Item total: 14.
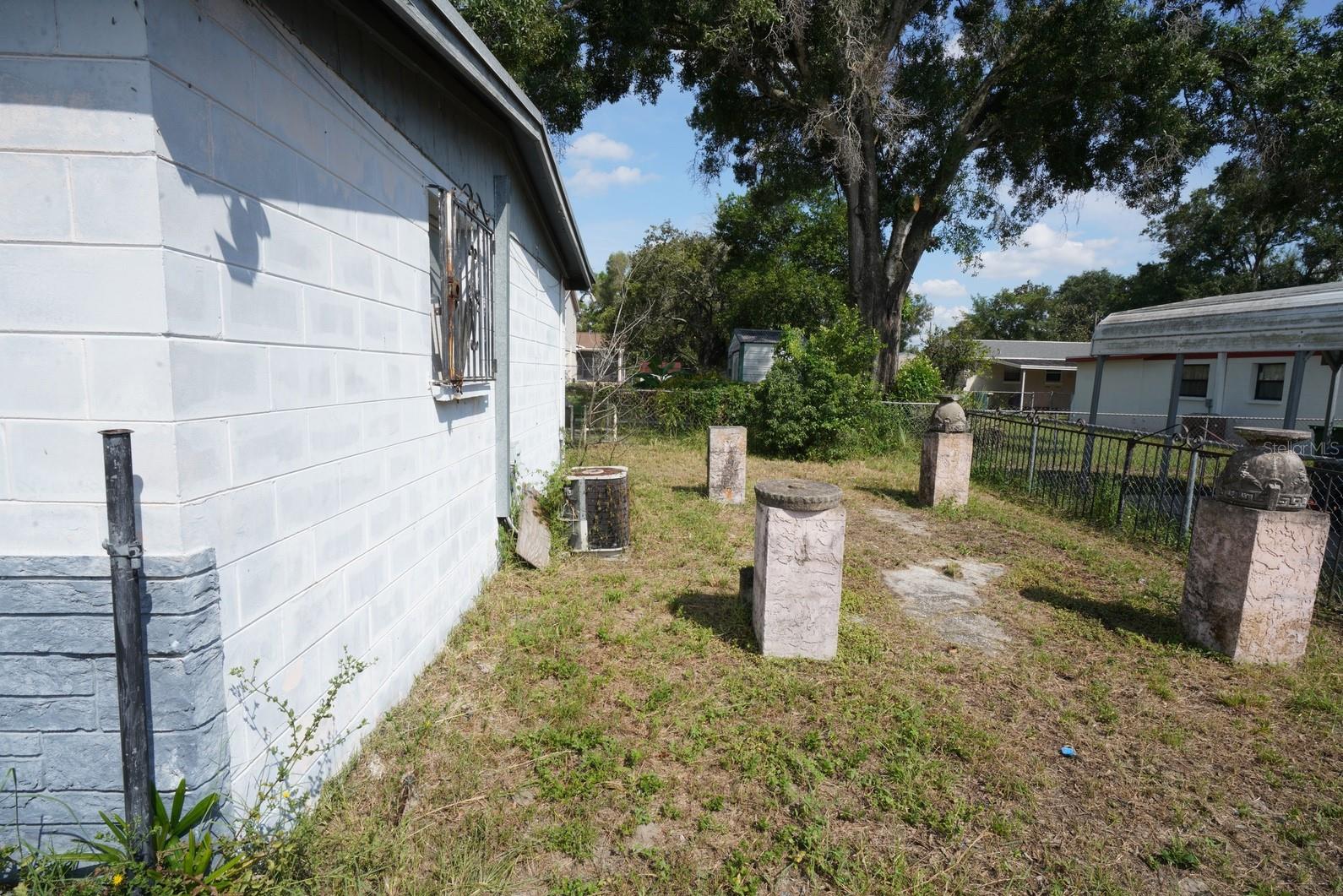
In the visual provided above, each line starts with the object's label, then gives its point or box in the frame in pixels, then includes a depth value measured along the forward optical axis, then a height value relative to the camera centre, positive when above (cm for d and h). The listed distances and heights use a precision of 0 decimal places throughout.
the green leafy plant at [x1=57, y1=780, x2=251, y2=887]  169 -133
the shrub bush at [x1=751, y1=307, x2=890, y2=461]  1244 -27
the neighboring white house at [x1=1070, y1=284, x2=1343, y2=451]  912 +81
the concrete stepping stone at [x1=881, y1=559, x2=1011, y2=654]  460 -177
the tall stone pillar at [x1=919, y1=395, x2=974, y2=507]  855 -92
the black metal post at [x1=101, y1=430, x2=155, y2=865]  156 -72
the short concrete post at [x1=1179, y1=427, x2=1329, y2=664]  404 -101
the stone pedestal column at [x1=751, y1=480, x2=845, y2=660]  386 -115
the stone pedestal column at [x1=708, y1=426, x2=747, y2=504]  870 -120
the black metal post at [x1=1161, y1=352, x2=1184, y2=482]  1178 +4
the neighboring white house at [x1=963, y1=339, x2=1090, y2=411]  3083 +62
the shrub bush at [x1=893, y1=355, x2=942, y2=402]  1532 +6
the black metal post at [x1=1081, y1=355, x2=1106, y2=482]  812 -83
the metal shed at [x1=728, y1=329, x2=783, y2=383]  2377 +95
